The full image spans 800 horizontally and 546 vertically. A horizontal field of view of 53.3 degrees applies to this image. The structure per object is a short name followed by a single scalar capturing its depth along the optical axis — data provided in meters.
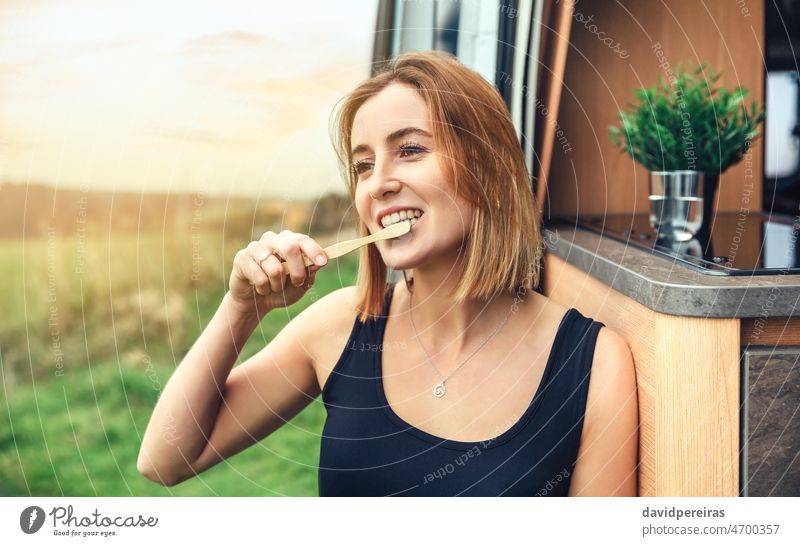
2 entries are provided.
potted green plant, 0.88
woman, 0.66
